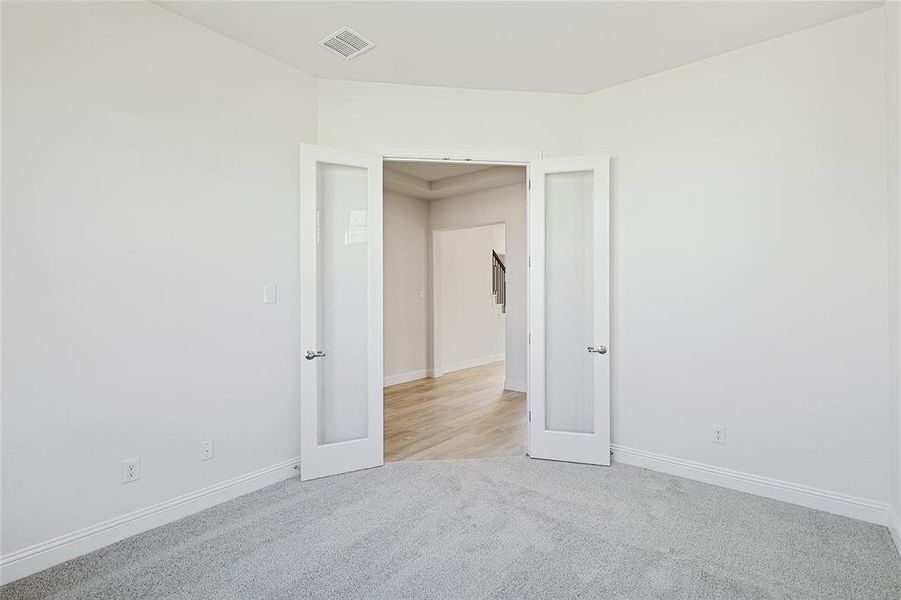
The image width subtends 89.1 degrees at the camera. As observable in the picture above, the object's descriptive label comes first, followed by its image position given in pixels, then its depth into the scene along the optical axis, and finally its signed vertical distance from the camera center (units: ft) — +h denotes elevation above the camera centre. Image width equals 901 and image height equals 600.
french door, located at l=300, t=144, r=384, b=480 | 10.73 -0.22
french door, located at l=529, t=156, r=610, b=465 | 11.17 -0.26
